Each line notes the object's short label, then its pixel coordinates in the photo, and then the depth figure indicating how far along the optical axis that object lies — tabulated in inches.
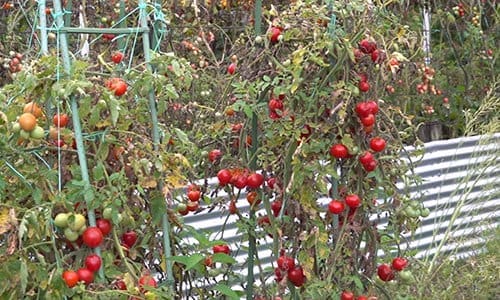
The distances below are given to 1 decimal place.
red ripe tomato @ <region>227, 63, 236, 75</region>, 102.9
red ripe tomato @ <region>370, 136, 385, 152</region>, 94.9
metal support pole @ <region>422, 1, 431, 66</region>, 235.0
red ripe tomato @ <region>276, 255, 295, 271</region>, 97.0
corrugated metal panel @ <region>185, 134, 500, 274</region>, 182.1
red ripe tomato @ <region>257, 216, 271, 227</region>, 101.4
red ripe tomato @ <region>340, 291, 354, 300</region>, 97.8
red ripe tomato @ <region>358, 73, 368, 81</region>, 94.4
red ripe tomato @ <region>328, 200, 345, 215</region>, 94.7
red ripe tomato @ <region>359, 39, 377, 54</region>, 93.7
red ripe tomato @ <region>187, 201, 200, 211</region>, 99.3
